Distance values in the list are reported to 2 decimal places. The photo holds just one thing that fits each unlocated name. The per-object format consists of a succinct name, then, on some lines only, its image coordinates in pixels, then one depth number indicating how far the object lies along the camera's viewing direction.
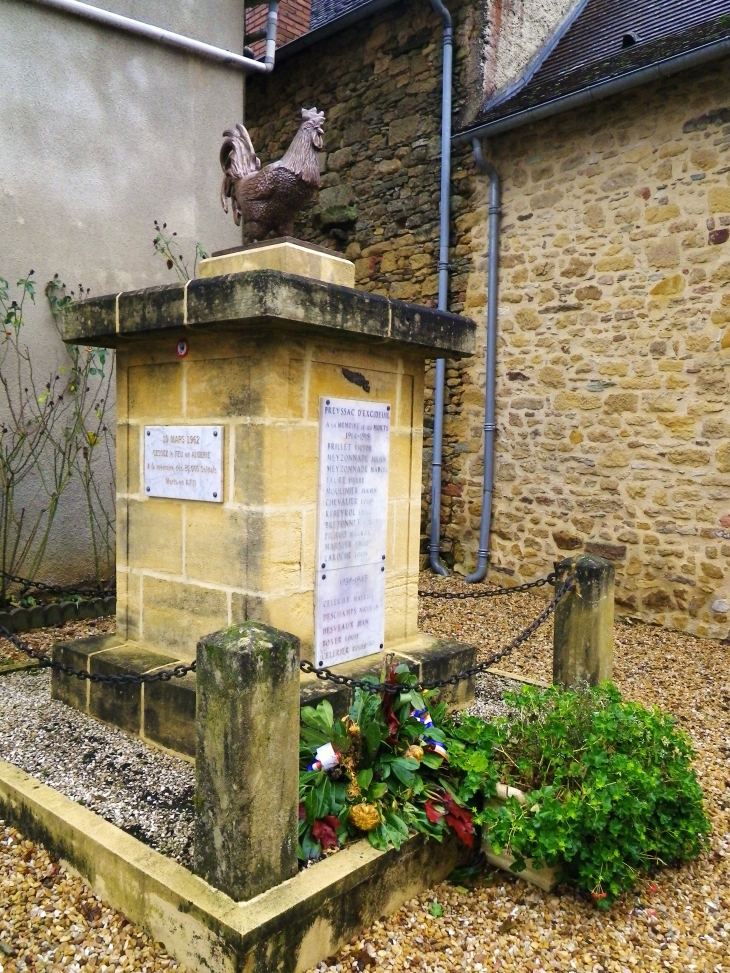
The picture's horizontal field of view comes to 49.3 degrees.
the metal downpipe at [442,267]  7.77
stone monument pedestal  2.98
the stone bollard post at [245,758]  2.11
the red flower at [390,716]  2.82
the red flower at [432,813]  2.60
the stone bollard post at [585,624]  3.50
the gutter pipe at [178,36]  5.98
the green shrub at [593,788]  2.47
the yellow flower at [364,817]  2.49
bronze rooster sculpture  3.35
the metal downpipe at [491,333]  7.52
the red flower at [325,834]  2.45
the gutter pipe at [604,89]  5.72
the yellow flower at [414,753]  2.76
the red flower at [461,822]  2.62
